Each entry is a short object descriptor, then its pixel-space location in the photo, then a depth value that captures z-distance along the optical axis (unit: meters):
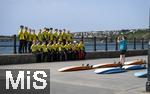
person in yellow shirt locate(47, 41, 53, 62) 16.17
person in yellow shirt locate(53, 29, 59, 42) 17.10
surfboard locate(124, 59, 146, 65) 14.48
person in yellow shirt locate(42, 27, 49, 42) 16.62
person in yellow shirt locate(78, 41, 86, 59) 17.60
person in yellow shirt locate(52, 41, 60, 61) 16.41
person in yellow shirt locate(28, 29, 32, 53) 16.21
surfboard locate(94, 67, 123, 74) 11.86
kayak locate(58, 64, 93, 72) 12.35
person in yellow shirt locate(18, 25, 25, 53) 15.87
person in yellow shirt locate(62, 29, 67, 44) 17.36
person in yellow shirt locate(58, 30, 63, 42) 17.17
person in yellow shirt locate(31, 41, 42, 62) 15.75
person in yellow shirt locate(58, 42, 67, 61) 16.65
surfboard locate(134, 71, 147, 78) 10.96
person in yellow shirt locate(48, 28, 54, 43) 16.80
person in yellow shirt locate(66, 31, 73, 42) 17.52
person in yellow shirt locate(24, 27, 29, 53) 16.07
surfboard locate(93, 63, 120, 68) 13.36
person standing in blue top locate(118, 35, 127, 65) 14.56
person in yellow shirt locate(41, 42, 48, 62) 15.95
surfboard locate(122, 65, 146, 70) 13.24
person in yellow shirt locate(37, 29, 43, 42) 16.47
